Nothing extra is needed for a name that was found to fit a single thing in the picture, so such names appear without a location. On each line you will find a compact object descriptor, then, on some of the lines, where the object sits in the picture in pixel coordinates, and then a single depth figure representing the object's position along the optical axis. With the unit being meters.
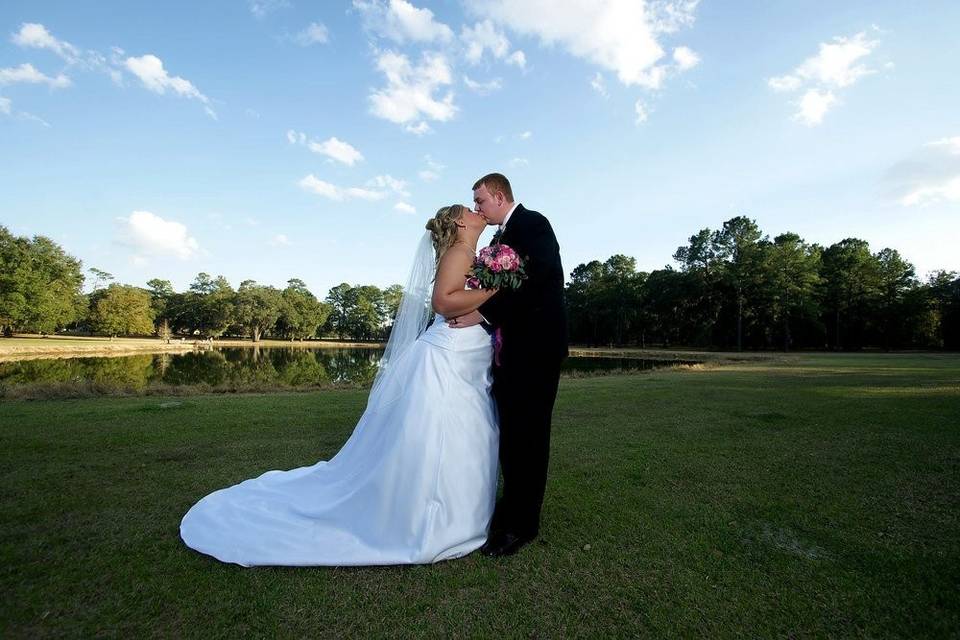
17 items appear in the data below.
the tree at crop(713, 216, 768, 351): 58.03
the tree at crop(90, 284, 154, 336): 72.19
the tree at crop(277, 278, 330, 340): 93.38
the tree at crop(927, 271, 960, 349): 51.44
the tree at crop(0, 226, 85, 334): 54.00
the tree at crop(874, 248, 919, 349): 53.78
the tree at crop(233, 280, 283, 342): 85.50
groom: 3.63
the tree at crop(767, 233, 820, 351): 54.72
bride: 3.35
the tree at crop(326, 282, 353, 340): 112.50
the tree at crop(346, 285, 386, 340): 108.00
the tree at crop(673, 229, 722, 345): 63.09
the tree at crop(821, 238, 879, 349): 56.16
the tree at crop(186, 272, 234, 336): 85.25
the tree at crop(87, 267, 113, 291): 84.25
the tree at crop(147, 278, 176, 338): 88.41
